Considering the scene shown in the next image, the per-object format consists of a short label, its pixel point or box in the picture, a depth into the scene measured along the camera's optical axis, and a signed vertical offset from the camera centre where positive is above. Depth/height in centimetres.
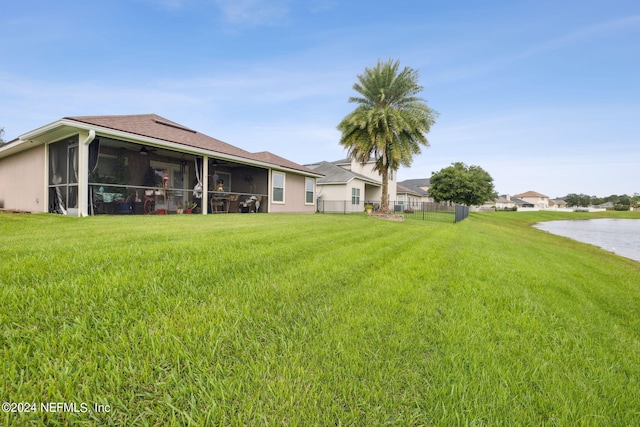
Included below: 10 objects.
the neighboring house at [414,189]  3659 +273
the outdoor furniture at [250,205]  1409 +1
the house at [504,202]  7888 +175
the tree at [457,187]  3575 +292
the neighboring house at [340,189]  2142 +142
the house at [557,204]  10881 +189
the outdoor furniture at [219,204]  1281 +3
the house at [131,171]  864 +153
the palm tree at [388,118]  1428 +493
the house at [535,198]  10188 +406
